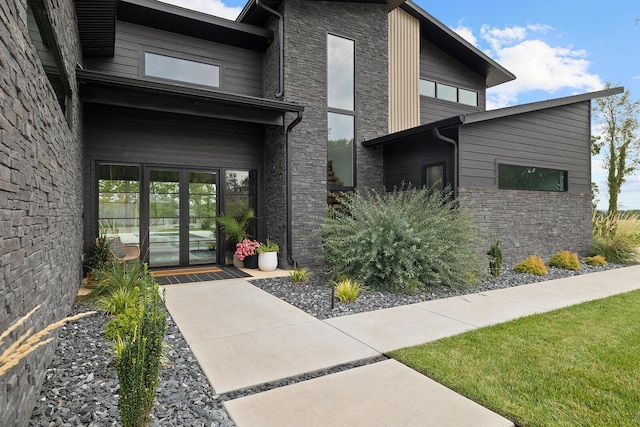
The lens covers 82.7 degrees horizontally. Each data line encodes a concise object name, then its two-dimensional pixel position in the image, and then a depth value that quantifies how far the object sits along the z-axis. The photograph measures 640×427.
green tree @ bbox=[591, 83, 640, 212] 16.59
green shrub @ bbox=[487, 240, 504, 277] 6.72
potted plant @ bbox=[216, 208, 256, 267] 7.58
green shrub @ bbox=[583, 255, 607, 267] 8.29
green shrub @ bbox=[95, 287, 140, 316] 4.07
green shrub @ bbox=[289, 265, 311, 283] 6.24
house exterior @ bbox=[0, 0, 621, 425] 6.66
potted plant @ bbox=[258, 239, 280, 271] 7.37
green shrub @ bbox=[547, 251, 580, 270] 7.75
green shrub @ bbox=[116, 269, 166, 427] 1.82
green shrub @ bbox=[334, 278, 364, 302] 4.93
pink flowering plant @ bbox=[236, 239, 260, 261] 7.59
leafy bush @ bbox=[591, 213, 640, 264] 8.70
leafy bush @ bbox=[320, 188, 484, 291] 5.57
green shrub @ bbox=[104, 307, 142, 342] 3.15
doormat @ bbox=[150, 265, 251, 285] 6.34
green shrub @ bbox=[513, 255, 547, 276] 7.08
